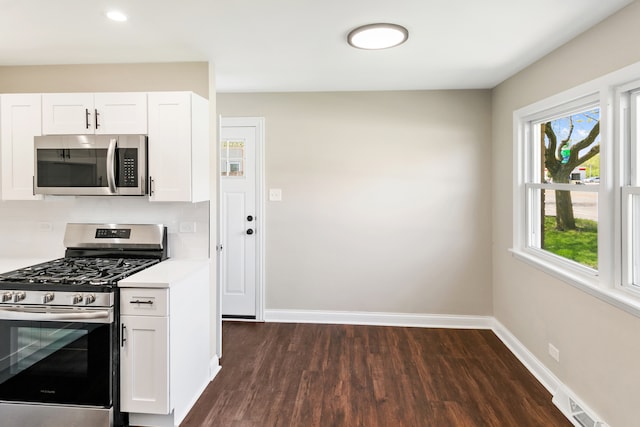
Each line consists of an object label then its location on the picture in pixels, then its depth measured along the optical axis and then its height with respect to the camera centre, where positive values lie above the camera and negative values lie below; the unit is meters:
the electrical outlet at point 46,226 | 3.21 -0.11
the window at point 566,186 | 2.63 +0.19
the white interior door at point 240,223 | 4.34 -0.12
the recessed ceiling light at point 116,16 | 2.27 +1.10
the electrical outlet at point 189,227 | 3.12 -0.11
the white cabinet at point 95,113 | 2.80 +0.68
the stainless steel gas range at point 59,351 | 2.33 -0.79
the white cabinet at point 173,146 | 2.77 +0.45
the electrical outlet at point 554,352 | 2.84 -0.98
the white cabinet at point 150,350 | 2.37 -0.80
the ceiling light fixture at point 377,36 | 2.47 +1.10
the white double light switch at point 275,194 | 4.32 +0.19
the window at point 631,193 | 2.23 +0.11
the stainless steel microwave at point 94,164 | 2.75 +0.33
